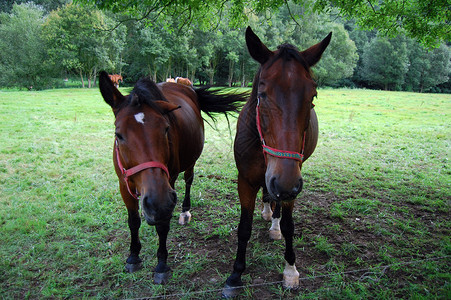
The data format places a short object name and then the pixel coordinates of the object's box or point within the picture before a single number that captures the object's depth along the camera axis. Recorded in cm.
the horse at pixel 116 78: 2504
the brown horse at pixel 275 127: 173
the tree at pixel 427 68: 4122
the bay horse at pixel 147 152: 203
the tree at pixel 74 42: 2591
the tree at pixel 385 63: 4269
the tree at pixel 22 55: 2752
